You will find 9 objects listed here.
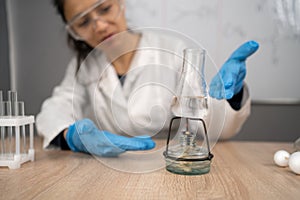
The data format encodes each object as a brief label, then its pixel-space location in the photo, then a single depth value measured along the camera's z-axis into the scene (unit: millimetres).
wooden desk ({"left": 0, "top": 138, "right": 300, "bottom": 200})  619
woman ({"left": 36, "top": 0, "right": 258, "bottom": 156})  838
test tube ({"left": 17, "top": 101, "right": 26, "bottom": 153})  855
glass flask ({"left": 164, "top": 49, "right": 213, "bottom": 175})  737
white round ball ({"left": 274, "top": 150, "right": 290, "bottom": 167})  831
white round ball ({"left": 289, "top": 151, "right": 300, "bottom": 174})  760
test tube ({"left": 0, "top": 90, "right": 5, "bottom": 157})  838
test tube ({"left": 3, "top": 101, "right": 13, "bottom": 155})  833
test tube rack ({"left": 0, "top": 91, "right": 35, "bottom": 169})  804
